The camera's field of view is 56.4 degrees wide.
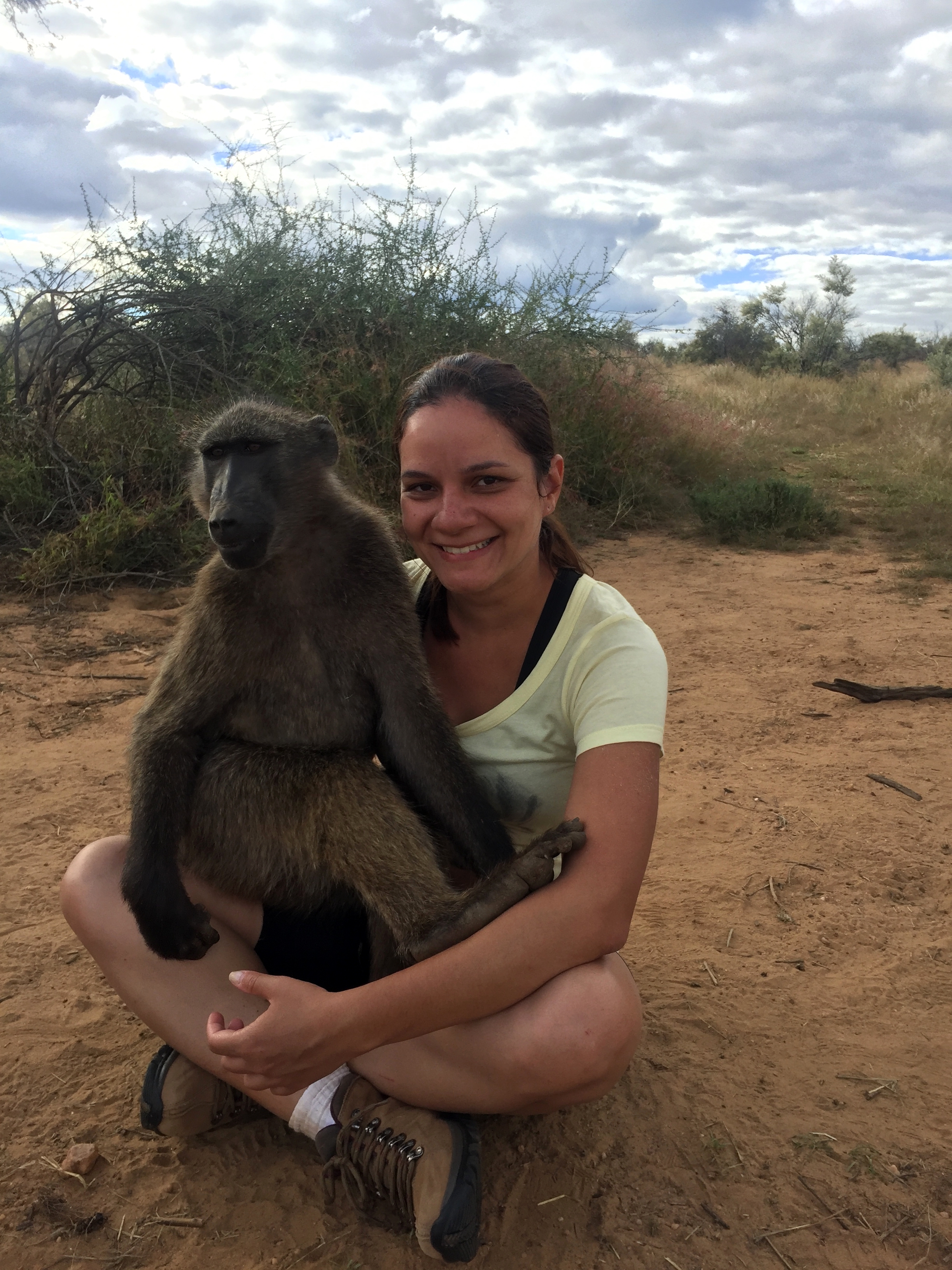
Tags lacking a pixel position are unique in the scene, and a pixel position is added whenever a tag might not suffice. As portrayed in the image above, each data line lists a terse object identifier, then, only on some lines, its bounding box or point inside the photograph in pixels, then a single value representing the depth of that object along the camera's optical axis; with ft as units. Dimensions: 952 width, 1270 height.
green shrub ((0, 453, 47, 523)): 19.33
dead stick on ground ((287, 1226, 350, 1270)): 4.95
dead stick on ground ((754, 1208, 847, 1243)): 5.01
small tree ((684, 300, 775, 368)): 82.94
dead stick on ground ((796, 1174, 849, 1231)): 5.09
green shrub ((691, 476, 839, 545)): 23.75
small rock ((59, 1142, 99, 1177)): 5.52
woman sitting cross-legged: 4.85
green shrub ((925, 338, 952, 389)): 52.49
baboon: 5.91
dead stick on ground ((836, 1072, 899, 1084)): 6.14
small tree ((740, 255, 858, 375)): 77.15
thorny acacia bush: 19.57
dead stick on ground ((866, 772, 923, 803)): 10.14
